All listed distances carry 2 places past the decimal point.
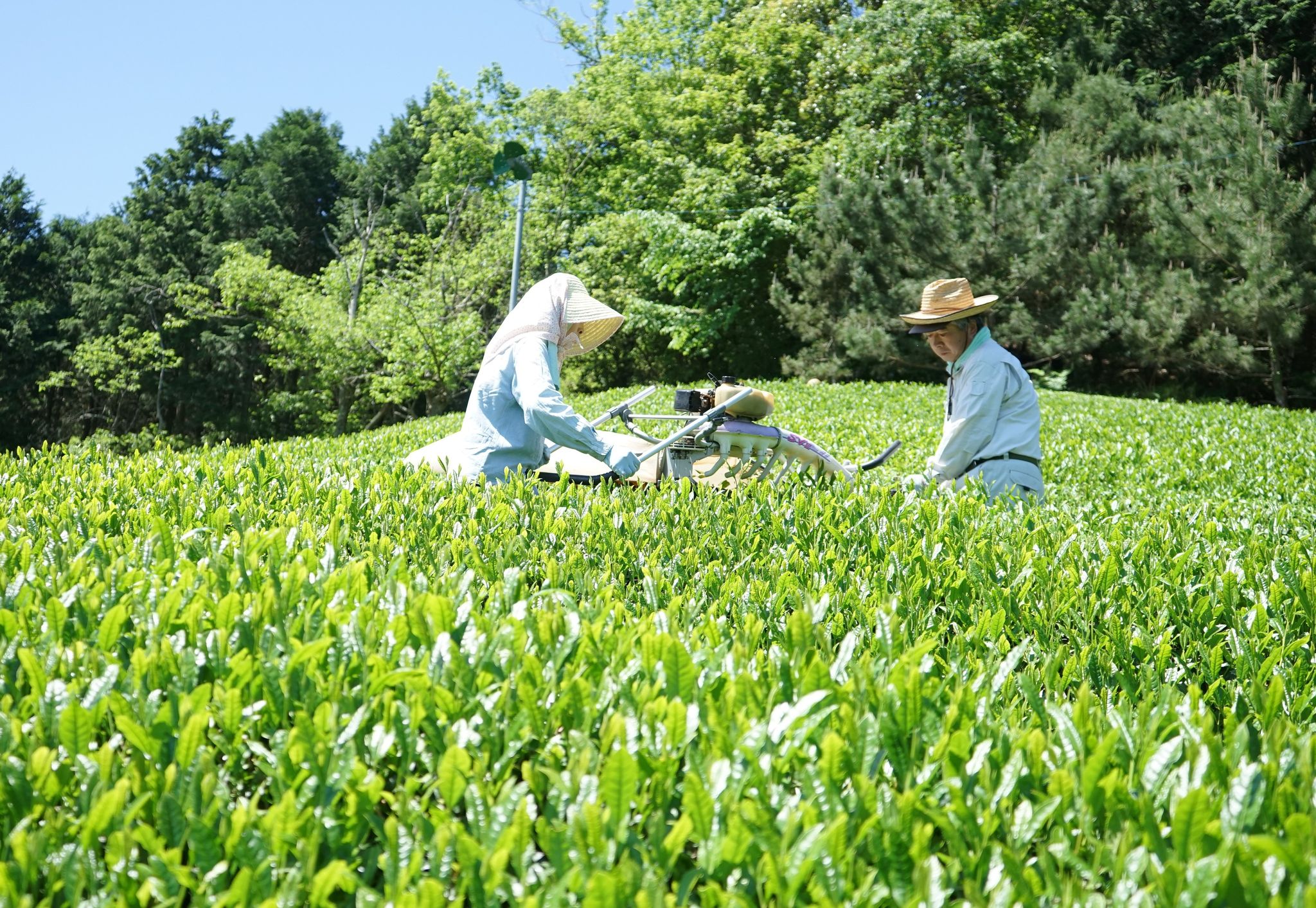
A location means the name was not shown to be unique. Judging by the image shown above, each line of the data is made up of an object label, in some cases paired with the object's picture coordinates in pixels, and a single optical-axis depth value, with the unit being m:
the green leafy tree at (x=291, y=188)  50.47
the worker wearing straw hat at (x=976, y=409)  5.88
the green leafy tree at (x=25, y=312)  47.41
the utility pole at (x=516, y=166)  15.47
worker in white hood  4.82
